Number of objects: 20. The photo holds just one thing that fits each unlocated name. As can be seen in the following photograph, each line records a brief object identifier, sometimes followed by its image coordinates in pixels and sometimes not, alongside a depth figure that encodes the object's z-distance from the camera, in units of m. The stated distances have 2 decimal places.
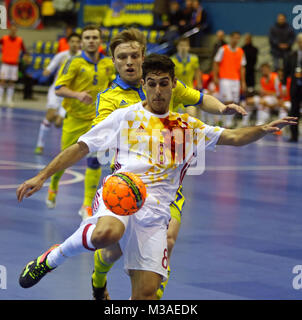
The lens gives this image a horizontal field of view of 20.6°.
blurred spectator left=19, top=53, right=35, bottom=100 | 29.66
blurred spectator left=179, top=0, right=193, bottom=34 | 27.70
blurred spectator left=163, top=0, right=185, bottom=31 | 27.98
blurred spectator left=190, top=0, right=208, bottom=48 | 27.55
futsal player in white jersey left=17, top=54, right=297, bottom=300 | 5.52
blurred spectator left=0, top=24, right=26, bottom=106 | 27.08
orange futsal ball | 5.42
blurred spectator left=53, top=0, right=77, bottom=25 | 35.28
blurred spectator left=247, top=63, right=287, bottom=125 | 21.88
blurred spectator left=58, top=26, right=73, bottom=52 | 23.10
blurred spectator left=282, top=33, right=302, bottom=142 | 19.36
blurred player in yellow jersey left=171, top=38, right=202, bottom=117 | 19.28
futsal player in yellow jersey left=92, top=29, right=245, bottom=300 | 6.82
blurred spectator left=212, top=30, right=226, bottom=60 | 24.00
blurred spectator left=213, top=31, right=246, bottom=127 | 21.41
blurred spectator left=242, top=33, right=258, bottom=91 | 24.53
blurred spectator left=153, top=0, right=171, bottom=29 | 30.35
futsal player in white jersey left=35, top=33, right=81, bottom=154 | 15.90
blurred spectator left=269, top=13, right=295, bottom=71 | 23.98
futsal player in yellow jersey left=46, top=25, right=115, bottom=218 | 10.01
